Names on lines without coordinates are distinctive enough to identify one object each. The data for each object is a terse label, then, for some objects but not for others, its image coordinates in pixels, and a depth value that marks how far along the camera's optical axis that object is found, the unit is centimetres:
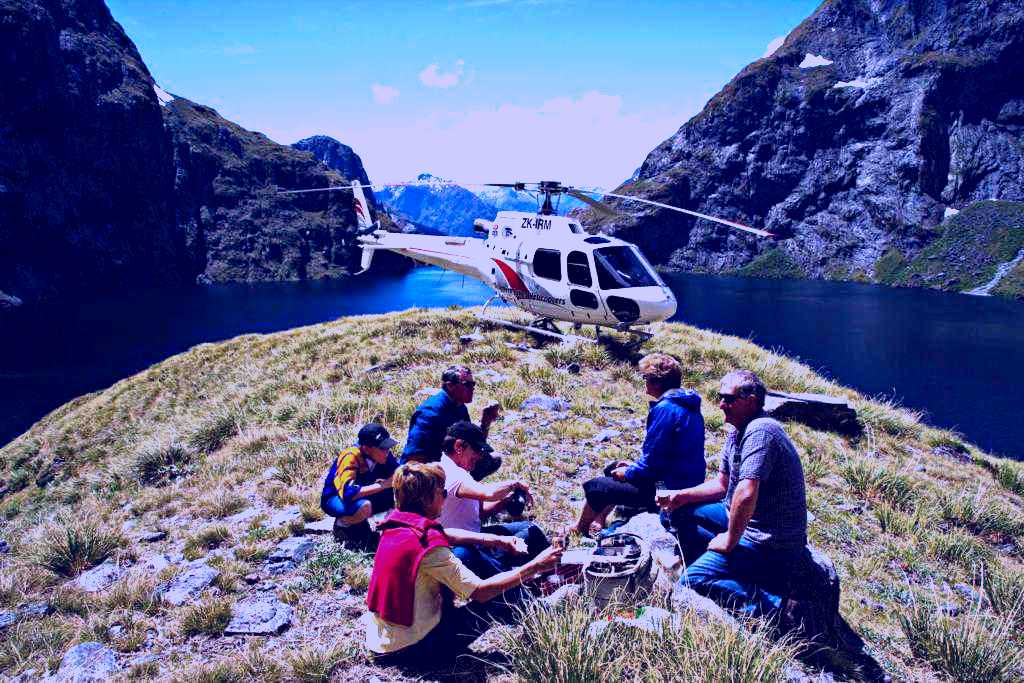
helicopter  1339
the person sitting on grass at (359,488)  616
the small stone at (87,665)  446
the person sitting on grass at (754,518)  427
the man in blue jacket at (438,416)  639
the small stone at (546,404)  1061
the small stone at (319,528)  672
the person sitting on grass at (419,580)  391
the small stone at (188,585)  557
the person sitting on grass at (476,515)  460
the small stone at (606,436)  926
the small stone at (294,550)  618
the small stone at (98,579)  622
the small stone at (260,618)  500
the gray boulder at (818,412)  1169
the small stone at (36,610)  554
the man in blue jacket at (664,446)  536
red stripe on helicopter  1552
